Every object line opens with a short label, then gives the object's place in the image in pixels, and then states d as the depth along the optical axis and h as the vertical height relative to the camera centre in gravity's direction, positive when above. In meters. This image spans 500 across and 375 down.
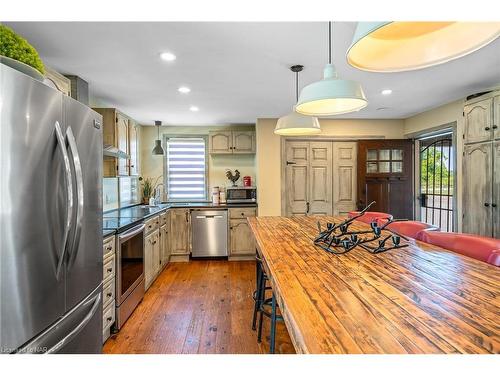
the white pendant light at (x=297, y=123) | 2.43 +0.52
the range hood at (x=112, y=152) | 2.78 +0.32
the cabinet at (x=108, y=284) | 2.24 -0.82
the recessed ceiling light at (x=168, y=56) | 2.22 +1.01
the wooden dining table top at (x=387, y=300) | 0.70 -0.39
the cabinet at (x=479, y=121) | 2.83 +0.64
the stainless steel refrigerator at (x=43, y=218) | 1.06 -0.15
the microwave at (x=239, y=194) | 4.91 -0.19
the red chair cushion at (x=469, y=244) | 1.50 -0.36
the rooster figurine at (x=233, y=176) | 5.12 +0.13
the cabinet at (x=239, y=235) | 4.64 -0.84
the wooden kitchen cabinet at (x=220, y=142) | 4.95 +0.72
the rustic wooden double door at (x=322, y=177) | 4.86 +0.11
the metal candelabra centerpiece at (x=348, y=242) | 1.61 -0.36
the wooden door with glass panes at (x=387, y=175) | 4.69 +0.13
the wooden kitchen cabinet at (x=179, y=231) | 4.59 -0.77
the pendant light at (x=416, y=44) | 1.08 +0.57
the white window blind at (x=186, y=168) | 5.29 +0.29
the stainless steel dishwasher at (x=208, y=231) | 4.61 -0.77
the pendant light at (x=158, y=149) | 4.68 +0.57
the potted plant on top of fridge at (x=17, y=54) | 1.25 +0.60
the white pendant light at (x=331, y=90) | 1.52 +0.51
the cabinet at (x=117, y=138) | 3.29 +0.56
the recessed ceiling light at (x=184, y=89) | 3.03 +1.03
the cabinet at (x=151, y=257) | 3.25 -0.89
